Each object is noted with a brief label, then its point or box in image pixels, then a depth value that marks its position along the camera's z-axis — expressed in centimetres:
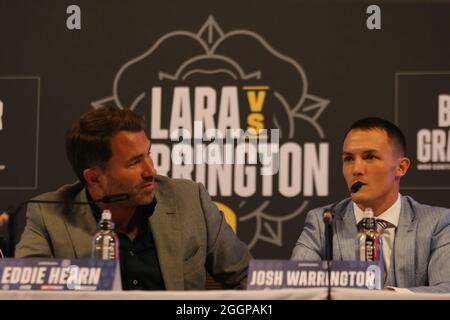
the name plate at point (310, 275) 522
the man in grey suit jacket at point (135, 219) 678
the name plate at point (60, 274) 513
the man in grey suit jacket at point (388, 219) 739
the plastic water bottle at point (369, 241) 669
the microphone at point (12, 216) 577
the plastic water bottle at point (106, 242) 641
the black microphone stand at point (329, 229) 561
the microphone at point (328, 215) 570
